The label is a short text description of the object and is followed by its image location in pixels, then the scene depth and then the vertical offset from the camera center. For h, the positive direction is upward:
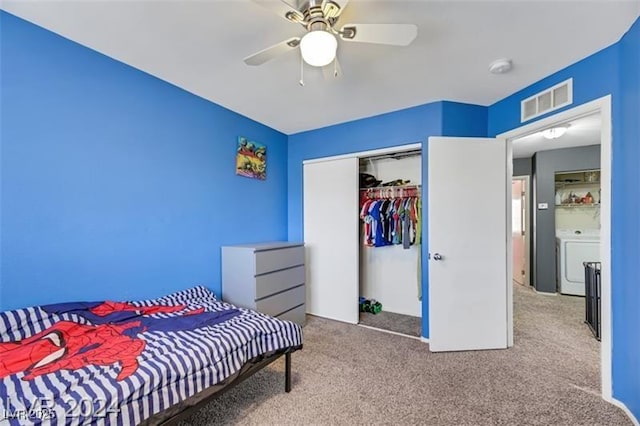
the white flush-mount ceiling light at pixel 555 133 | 3.60 +1.02
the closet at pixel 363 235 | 3.31 -0.29
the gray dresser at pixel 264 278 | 2.71 -0.67
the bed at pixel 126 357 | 1.14 -0.74
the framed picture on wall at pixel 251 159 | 3.12 +0.61
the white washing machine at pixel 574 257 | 4.32 -0.72
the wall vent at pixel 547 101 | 2.13 +0.89
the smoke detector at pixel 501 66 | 2.07 +1.09
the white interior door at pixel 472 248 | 2.62 -0.34
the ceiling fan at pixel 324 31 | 1.34 +0.92
